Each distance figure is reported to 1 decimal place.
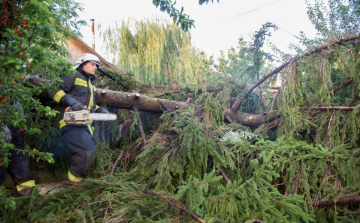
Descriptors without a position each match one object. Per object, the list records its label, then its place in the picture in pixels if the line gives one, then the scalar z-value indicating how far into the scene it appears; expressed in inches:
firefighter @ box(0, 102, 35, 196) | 105.2
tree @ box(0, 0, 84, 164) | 44.6
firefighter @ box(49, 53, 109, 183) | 108.0
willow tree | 332.5
